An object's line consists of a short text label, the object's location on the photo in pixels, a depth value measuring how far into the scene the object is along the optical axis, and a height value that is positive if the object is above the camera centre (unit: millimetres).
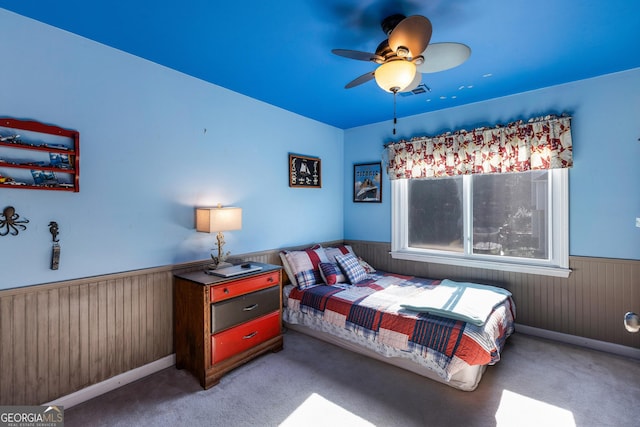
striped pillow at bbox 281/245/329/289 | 3309 -629
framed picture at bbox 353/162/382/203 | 4223 +446
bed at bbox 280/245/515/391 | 2201 -899
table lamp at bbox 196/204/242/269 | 2572 -81
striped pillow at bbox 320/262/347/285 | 3375 -716
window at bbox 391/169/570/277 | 3064 -102
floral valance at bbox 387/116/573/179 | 2904 +700
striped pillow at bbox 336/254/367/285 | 3467 -679
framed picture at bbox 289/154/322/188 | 3760 +560
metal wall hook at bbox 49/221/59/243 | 1982 -110
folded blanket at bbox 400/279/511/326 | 2322 -792
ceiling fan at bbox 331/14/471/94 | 1570 +961
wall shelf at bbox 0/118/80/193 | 1840 +386
